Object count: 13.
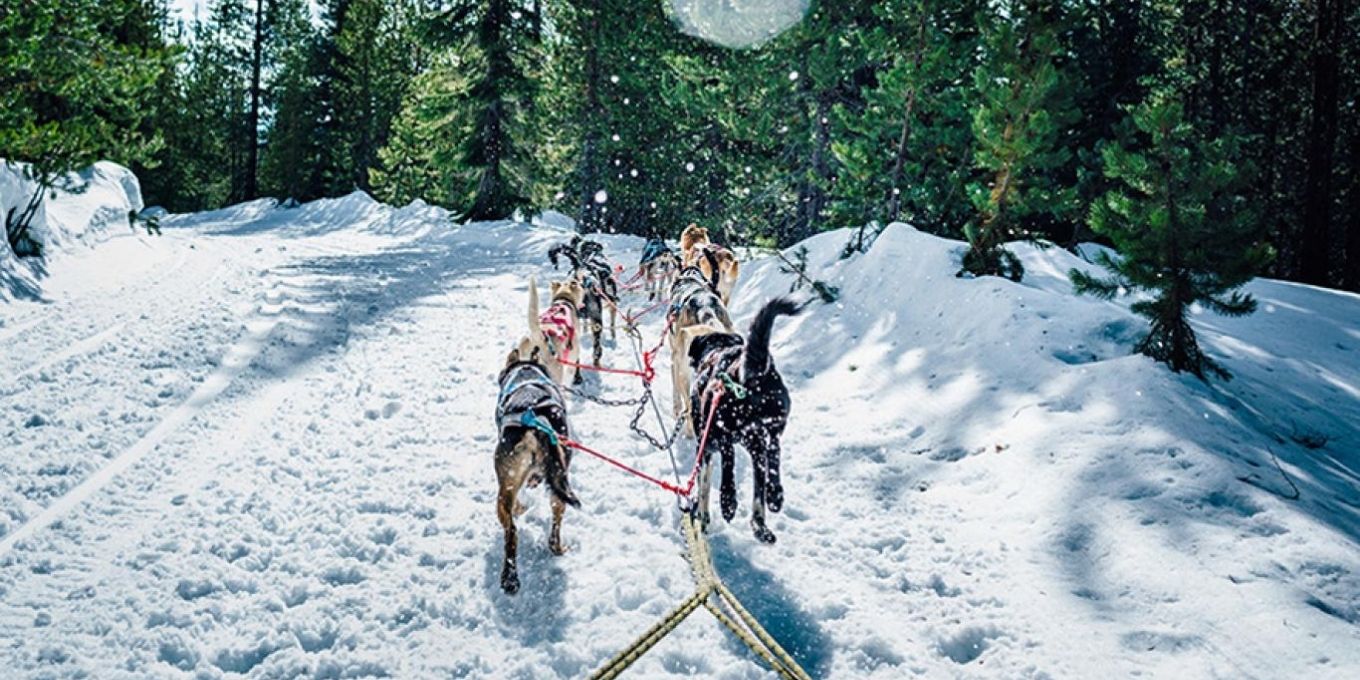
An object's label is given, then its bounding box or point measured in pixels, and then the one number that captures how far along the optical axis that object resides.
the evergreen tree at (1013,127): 8.27
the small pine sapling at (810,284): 10.73
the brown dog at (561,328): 6.11
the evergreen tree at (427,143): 23.88
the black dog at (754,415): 4.41
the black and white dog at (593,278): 8.80
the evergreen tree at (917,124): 11.42
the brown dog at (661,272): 13.13
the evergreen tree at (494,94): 23.45
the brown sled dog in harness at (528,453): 4.03
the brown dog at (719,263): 10.12
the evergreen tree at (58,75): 9.91
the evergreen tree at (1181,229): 5.51
